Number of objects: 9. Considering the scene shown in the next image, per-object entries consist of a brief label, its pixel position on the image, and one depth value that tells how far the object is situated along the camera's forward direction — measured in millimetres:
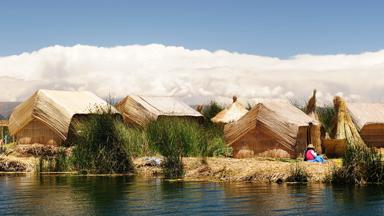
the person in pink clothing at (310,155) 22616
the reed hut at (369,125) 29000
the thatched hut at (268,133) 25328
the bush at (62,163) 23906
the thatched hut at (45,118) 30109
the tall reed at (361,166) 17859
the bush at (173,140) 21109
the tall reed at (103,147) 22797
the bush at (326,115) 31694
